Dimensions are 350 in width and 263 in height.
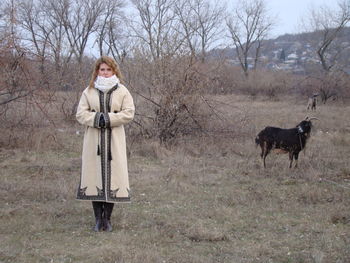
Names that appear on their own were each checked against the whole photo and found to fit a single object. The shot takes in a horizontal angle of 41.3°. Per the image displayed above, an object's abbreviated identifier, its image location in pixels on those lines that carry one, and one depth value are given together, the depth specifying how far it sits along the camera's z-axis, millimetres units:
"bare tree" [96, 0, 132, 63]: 12562
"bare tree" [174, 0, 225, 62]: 11812
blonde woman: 4949
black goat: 9125
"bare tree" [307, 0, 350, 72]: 39125
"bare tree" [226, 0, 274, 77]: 49312
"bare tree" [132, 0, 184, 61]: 11719
